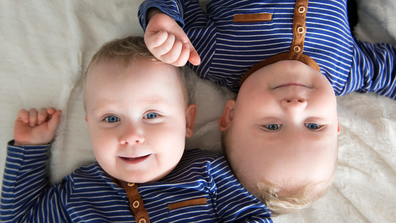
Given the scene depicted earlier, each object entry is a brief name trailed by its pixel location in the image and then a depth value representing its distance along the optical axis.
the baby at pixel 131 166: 0.43
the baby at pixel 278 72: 0.42
